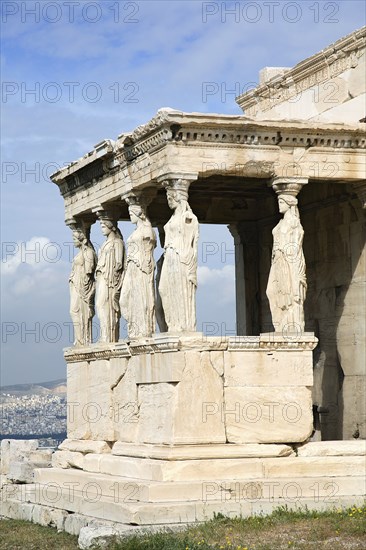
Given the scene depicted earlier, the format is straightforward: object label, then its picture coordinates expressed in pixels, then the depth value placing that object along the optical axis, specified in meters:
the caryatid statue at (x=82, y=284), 20.66
